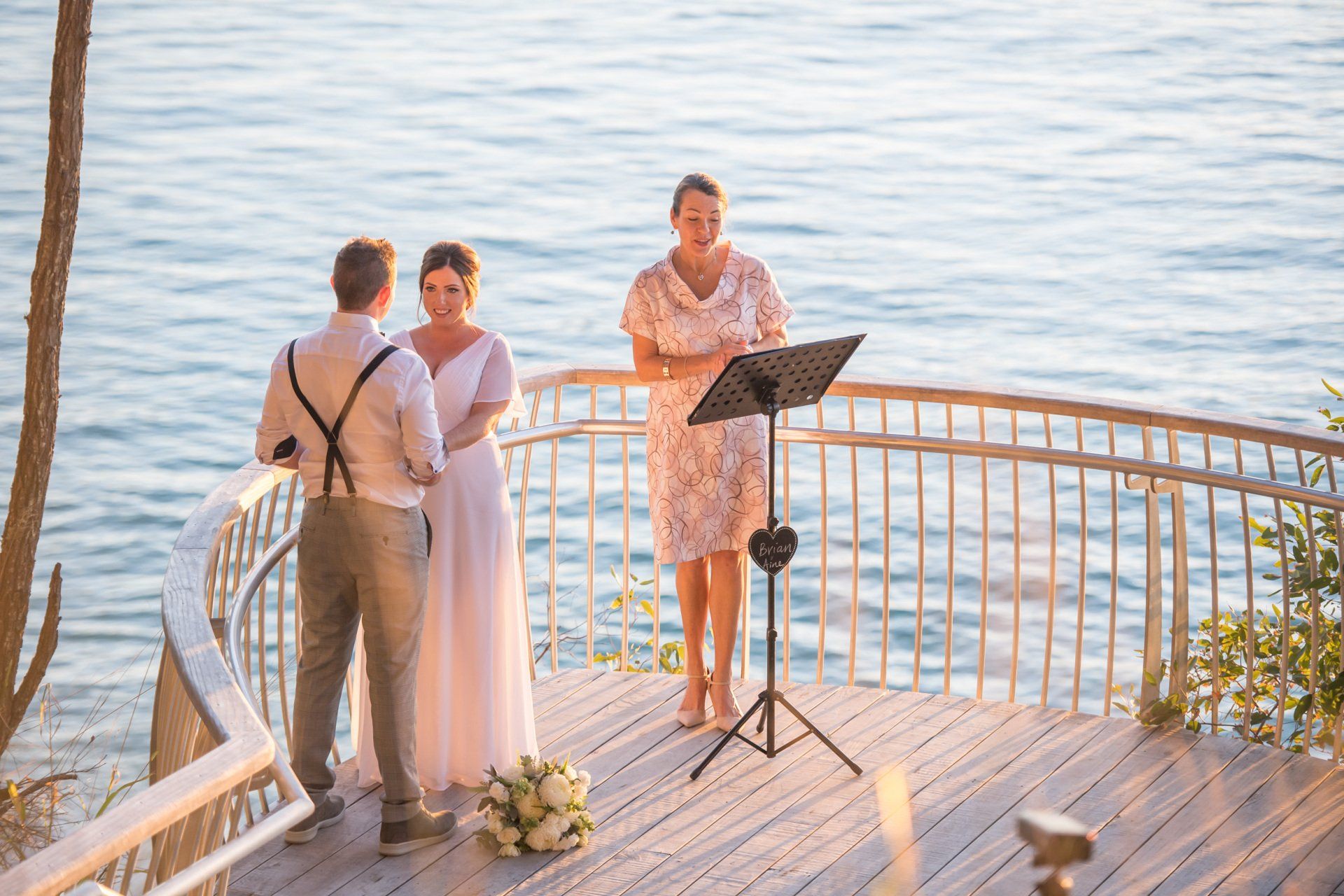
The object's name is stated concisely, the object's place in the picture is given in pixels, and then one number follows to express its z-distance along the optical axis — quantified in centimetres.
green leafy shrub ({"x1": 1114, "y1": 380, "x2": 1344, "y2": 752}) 993
